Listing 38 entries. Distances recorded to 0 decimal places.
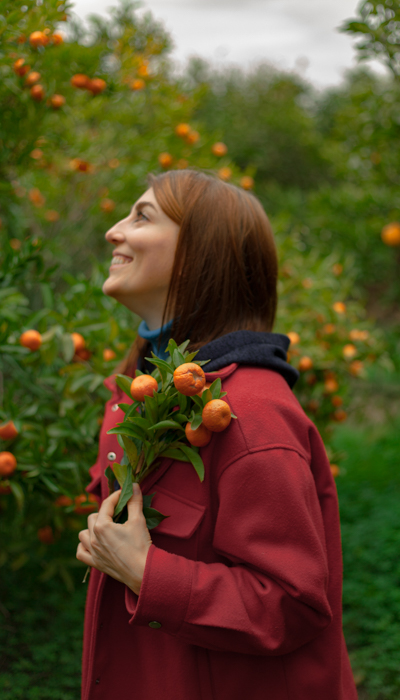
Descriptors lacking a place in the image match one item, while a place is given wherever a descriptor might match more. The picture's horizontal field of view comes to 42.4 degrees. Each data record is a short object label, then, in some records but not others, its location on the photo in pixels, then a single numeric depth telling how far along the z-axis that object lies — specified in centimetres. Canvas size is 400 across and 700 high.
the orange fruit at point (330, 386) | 234
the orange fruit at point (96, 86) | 208
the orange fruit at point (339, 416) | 244
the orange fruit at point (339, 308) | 245
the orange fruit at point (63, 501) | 175
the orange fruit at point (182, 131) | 279
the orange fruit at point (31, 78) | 174
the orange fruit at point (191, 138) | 283
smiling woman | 88
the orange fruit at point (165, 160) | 258
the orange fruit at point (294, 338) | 215
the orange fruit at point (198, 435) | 95
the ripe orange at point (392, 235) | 336
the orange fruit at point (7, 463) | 146
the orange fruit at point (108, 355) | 181
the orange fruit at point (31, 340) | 160
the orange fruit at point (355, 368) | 243
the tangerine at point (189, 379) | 92
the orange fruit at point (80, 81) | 205
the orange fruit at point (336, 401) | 235
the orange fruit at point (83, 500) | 168
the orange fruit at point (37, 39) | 164
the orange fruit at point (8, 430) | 153
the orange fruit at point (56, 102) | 191
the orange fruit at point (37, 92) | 177
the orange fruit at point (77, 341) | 175
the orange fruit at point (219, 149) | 290
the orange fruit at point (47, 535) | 202
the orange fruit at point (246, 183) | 263
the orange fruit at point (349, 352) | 241
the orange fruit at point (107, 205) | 300
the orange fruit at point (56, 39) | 172
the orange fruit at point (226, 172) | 272
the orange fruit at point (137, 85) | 260
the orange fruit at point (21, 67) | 169
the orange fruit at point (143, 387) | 98
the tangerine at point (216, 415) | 91
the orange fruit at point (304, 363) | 217
